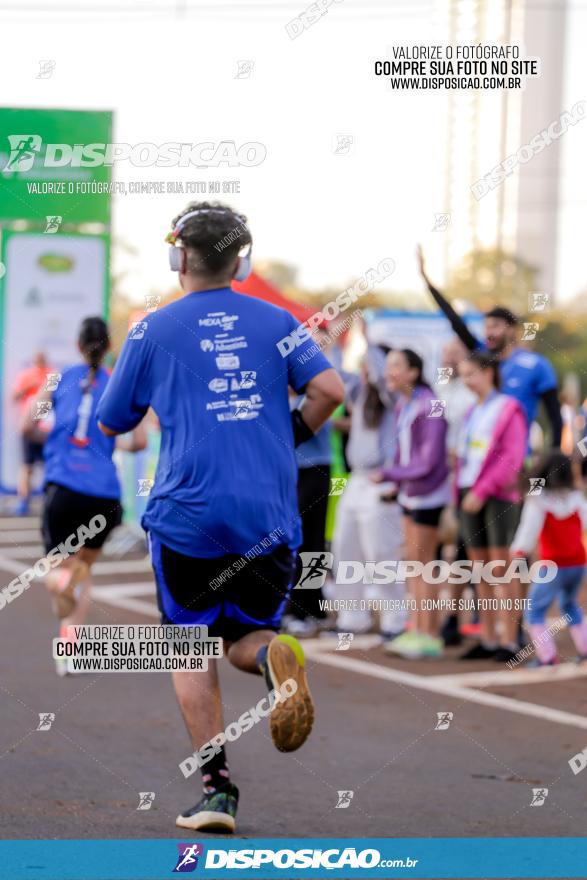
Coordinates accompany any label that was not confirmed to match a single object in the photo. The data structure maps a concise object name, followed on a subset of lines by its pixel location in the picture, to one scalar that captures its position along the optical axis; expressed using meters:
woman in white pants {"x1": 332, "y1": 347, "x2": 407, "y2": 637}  20.49
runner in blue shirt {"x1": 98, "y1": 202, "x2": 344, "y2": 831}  9.90
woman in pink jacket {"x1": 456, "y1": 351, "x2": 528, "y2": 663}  18.57
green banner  12.75
